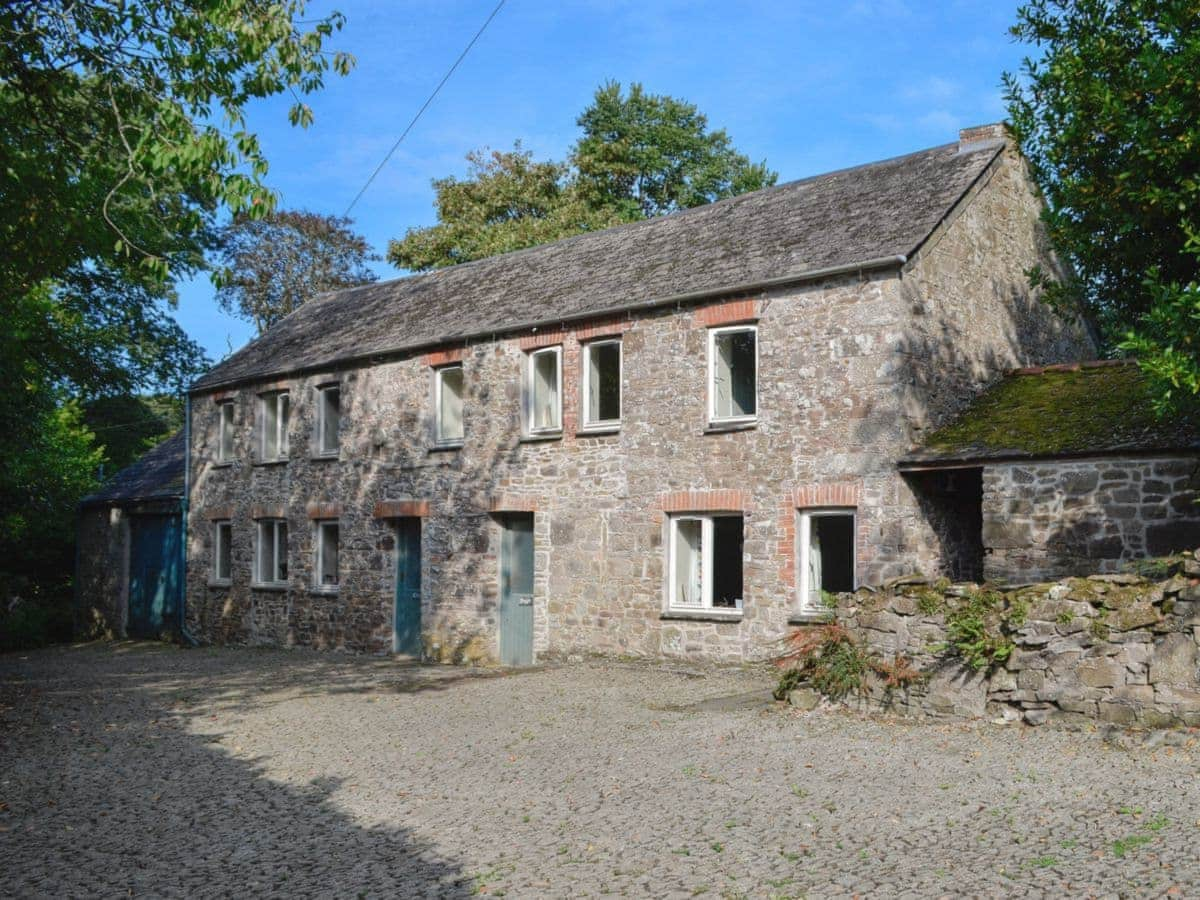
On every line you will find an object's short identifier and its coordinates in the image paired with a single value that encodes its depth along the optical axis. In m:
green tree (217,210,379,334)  40.25
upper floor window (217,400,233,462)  24.53
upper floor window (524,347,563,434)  18.09
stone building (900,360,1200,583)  12.52
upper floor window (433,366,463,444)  19.58
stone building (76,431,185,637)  25.84
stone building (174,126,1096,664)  14.66
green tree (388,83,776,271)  33.28
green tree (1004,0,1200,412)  9.77
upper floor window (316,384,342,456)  21.80
